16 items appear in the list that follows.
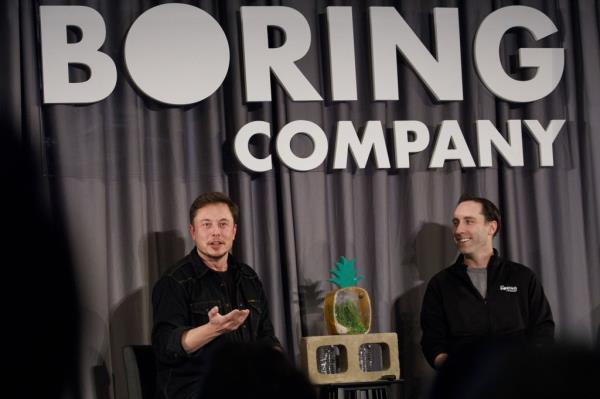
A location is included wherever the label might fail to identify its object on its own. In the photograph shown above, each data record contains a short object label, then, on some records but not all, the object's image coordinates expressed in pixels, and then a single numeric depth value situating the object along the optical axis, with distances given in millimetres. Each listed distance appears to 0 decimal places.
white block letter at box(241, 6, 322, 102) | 9555
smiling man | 8852
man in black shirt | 7523
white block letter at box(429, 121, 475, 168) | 9898
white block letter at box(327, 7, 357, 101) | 9773
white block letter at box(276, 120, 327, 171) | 9523
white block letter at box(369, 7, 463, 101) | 9898
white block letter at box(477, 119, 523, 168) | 10023
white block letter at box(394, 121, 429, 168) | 9836
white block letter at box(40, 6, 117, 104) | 9164
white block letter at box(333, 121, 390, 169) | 9687
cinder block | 8664
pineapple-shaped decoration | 8820
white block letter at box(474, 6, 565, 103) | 10148
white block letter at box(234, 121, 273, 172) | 9391
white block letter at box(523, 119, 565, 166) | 10125
